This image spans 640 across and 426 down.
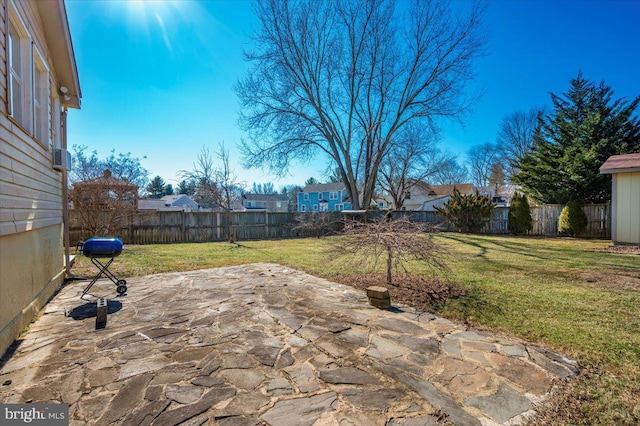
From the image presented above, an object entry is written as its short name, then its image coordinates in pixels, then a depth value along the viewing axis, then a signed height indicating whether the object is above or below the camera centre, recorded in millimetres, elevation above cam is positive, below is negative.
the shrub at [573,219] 12648 -291
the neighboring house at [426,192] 34184 +2343
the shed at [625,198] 8781 +439
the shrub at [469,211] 15164 +56
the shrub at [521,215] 14164 -139
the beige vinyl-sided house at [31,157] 2779 +697
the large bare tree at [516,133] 25172 +7048
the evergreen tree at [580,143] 13016 +3236
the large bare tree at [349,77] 15172 +7621
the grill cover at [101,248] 3863 -485
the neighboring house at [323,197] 37750 +1987
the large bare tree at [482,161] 31577 +5662
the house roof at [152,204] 24522 +636
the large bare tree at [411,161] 19266 +3702
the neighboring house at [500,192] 32103 +2436
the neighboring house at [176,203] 26828 +950
